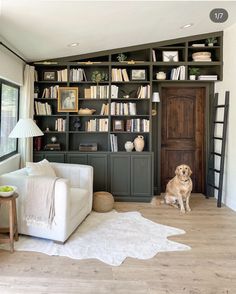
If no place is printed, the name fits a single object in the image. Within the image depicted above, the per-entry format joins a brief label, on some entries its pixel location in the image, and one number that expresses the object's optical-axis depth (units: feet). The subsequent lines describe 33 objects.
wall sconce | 16.28
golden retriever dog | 14.35
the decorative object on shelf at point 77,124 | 16.72
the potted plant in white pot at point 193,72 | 16.33
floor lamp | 11.85
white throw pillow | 11.24
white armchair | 9.79
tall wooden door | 17.47
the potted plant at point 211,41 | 16.10
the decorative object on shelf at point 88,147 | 16.31
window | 13.24
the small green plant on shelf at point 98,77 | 16.15
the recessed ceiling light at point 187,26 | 13.79
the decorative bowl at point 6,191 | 9.41
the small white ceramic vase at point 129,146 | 16.08
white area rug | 9.31
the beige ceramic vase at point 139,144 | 15.98
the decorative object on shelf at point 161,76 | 16.33
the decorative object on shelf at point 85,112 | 16.28
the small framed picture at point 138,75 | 16.20
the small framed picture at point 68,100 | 16.26
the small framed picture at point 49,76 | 16.49
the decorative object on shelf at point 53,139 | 16.81
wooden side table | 9.35
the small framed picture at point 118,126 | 16.42
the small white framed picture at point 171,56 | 16.20
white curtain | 14.93
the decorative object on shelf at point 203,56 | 16.06
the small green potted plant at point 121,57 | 16.12
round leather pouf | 13.70
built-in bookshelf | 15.96
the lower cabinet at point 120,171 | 15.74
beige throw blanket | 9.83
